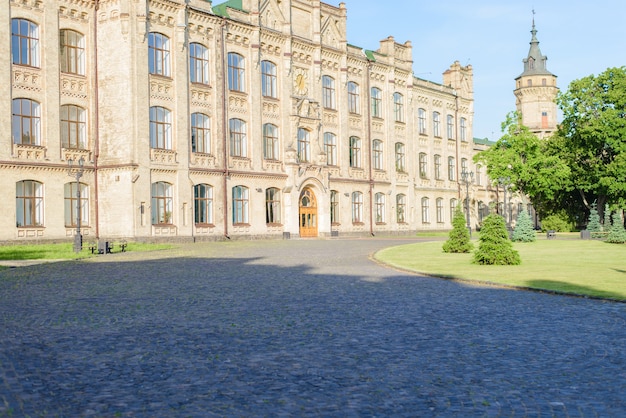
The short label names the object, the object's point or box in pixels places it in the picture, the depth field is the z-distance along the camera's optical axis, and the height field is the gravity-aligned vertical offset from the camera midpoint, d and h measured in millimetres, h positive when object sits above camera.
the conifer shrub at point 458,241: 28391 -1148
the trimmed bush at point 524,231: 41844 -1145
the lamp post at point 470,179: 66412 +3592
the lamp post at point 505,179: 58234 +3015
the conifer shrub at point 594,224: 51094 -957
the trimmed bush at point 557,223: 65562 -1050
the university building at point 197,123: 34844 +6101
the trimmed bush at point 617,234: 37656 -1301
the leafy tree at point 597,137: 55344 +6514
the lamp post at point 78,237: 29406 -682
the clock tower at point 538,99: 84938 +14618
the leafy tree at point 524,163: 57969 +4366
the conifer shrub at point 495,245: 21688 -1029
